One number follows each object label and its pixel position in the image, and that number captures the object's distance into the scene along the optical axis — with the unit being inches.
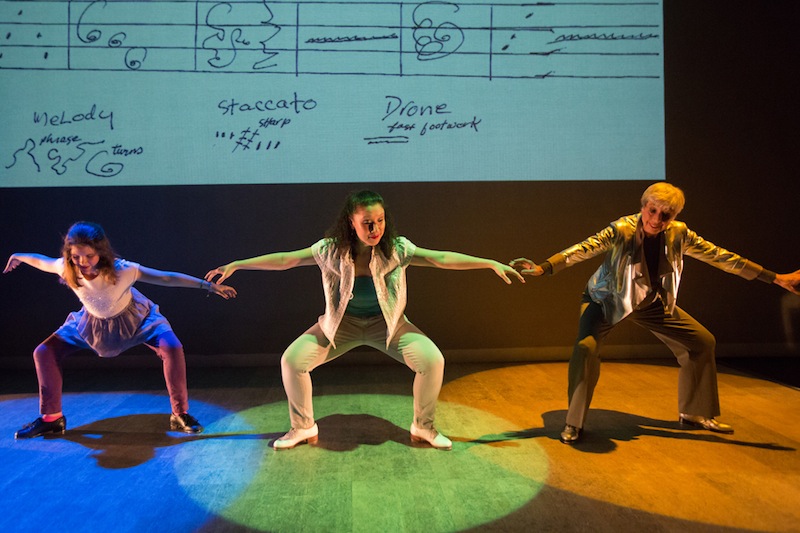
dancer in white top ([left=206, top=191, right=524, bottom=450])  125.0
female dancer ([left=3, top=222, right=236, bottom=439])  134.0
